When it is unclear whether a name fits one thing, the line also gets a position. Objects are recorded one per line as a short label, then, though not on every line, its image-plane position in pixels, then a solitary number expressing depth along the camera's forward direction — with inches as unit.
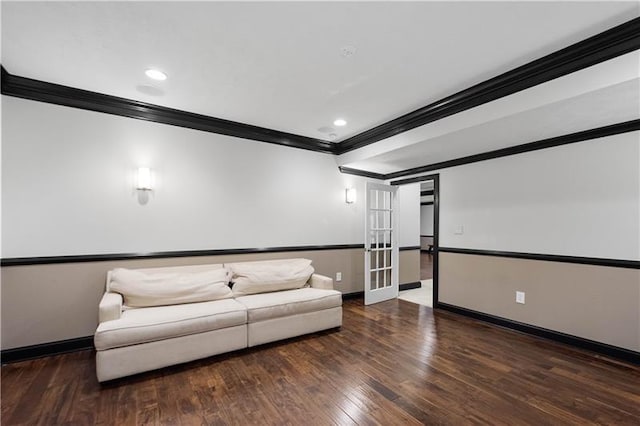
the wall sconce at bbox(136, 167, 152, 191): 120.3
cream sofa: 91.6
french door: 177.5
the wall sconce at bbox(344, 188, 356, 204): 188.9
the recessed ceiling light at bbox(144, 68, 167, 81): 96.5
